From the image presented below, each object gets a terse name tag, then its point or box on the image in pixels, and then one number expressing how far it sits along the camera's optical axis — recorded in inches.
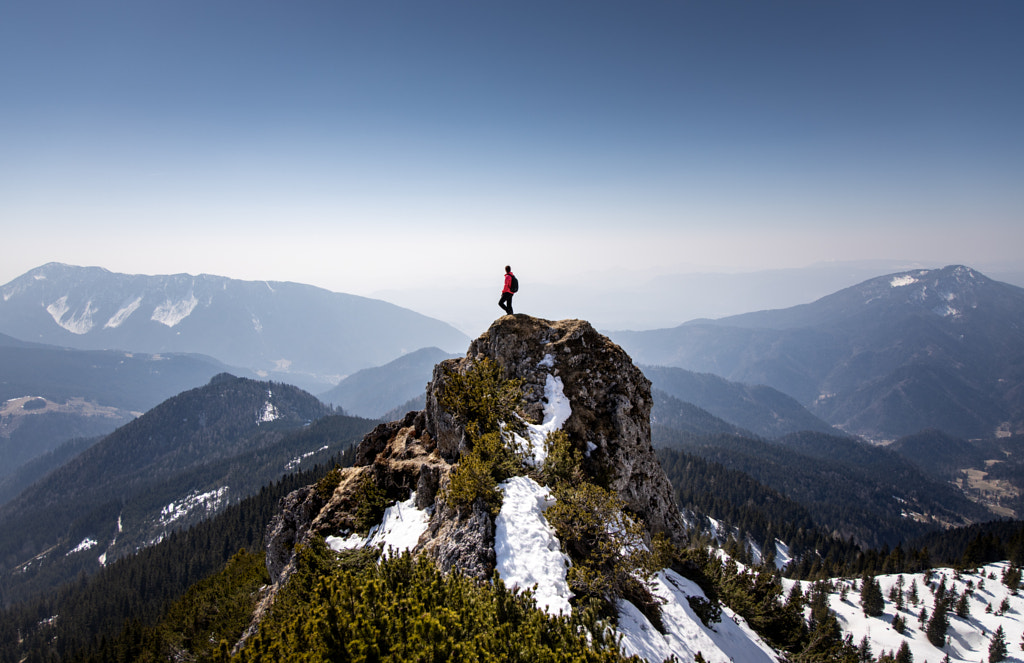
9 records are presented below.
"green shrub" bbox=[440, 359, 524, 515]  550.6
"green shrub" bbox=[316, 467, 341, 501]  873.5
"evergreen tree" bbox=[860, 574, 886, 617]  3021.7
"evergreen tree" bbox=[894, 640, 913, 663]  2192.4
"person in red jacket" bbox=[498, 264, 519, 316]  943.0
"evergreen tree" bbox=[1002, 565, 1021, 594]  3312.0
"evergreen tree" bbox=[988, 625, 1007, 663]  2516.0
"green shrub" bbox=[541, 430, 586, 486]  632.9
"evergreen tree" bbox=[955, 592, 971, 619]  2913.4
